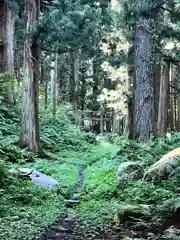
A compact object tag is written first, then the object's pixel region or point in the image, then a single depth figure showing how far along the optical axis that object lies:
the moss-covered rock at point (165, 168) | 8.16
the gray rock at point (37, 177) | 9.45
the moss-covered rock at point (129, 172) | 8.95
